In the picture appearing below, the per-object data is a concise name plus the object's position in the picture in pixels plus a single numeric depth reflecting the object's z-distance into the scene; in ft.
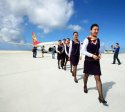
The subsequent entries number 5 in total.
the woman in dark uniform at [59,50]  21.71
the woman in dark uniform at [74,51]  13.99
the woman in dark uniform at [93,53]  8.99
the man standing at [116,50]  27.77
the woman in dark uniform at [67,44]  18.68
